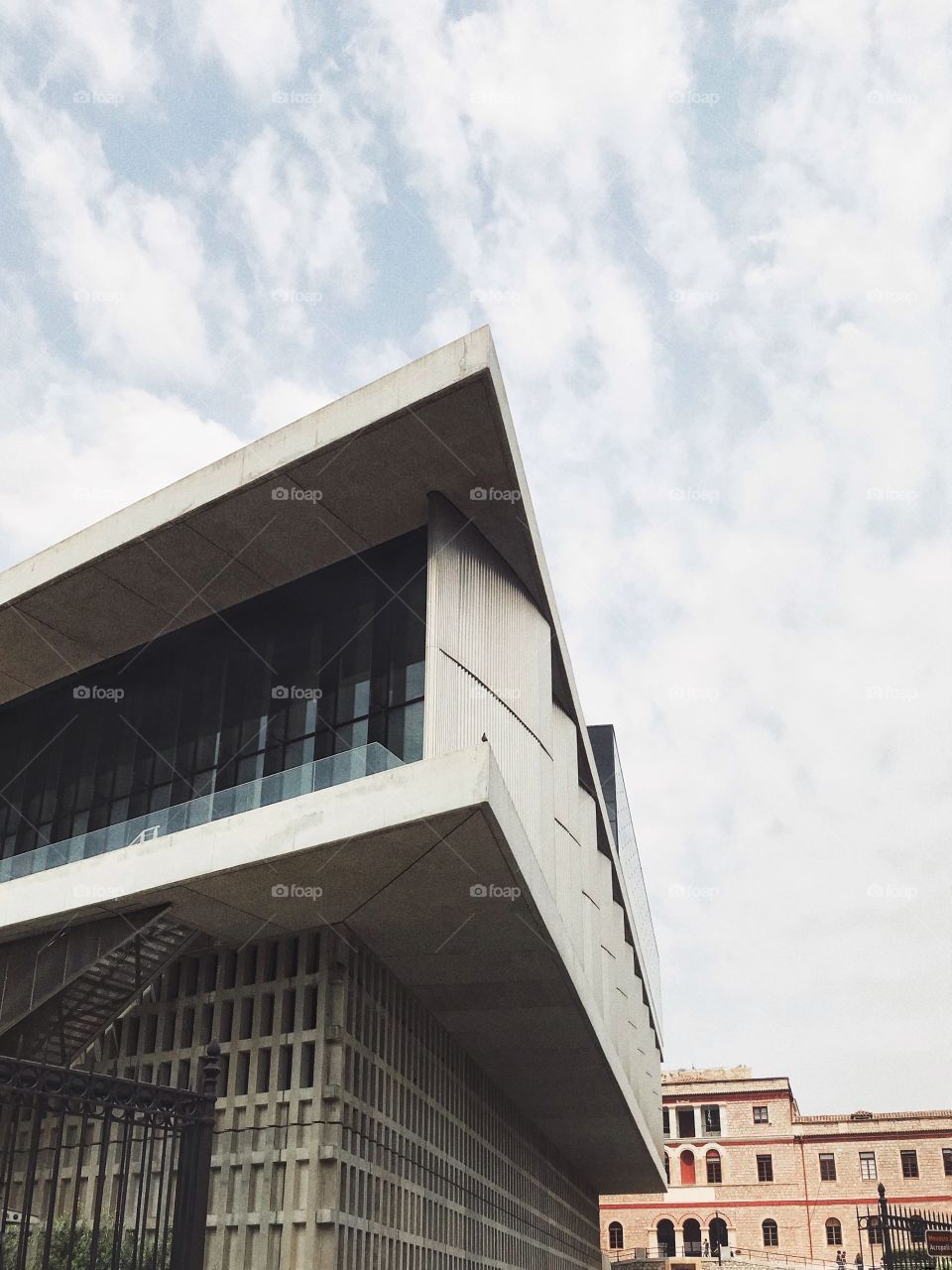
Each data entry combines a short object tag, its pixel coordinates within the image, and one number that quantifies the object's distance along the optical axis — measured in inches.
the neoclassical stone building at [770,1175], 2433.6
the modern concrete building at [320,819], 535.5
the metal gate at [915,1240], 584.4
